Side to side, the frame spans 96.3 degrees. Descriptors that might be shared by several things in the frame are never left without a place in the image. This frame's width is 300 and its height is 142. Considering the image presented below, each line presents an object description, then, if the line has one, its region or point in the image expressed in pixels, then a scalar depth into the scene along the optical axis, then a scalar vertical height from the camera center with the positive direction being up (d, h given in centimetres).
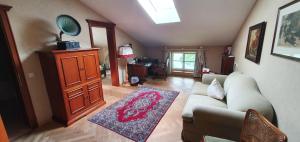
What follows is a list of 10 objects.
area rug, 226 -129
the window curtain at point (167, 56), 550 -35
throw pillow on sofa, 239 -84
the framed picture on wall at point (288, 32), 122 +9
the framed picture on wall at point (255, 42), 202 +2
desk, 475 -77
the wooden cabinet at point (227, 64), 360 -53
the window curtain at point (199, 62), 498 -61
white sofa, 155 -85
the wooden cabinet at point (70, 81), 228 -52
